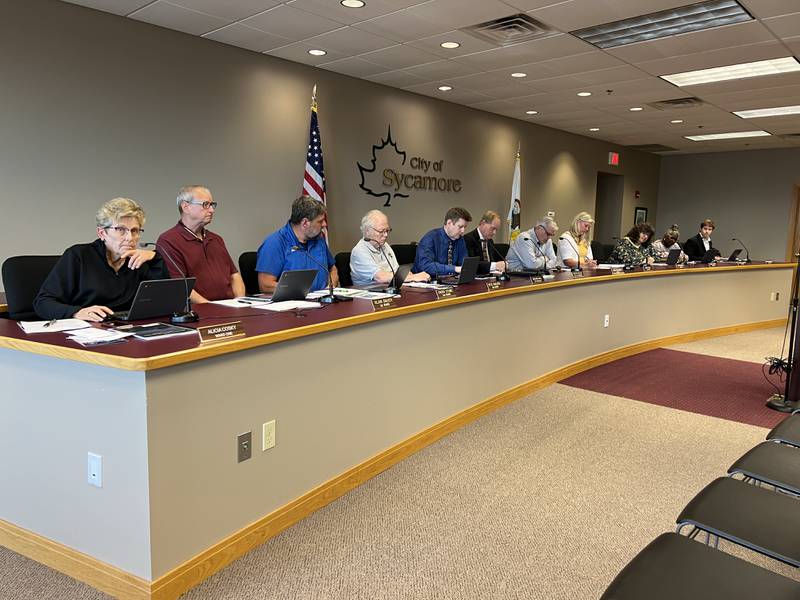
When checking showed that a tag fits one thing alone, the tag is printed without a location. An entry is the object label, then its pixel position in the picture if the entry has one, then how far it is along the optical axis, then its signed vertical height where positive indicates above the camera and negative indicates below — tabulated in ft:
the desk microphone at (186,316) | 7.65 -1.19
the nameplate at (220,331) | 6.63 -1.21
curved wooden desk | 6.19 -2.55
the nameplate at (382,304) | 9.45 -1.19
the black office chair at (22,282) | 8.11 -0.85
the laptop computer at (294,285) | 9.53 -0.92
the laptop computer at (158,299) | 7.34 -0.95
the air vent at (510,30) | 14.42 +5.17
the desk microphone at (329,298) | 9.86 -1.17
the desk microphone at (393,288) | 11.29 -1.12
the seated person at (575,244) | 19.79 -0.29
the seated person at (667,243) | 25.45 -0.23
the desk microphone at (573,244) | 20.02 -0.29
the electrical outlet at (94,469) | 6.39 -2.67
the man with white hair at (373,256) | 12.86 -0.58
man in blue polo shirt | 11.68 -0.45
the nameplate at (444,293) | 11.05 -1.16
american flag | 18.76 +1.99
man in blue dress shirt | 15.12 -0.38
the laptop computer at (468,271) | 12.98 -0.84
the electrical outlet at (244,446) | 7.19 -2.69
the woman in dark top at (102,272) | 7.57 -0.66
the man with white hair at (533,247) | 17.80 -0.38
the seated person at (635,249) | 21.59 -0.46
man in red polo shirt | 10.22 -0.40
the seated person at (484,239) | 16.96 -0.17
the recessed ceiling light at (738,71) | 17.45 +5.24
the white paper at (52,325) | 7.00 -1.25
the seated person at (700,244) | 27.43 -0.24
